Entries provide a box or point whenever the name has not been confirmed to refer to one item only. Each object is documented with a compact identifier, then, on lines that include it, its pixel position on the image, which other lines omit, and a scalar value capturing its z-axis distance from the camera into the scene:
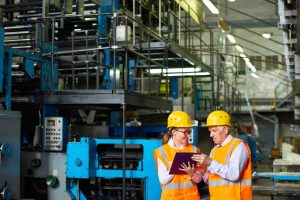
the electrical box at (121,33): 8.06
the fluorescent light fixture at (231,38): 21.25
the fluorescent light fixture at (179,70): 13.12
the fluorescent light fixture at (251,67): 24.97
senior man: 4.45
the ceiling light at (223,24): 17.98
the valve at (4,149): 5.95
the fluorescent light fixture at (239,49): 23.74
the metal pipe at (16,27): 8.88
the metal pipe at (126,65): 7.06
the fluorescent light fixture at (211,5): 13.80
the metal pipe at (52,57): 7.35
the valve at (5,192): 5.93
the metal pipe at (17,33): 8.96
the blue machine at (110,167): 6.86
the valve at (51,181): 6.94
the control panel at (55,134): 7.30
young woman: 5.04
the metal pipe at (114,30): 7.13
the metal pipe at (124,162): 6.57
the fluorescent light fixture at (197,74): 13.75
